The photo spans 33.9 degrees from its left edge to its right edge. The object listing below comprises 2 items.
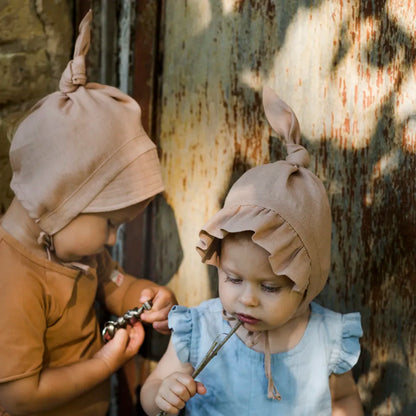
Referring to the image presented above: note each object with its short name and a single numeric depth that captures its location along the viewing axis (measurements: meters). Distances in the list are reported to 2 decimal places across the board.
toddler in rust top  1.82
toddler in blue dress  1.68
